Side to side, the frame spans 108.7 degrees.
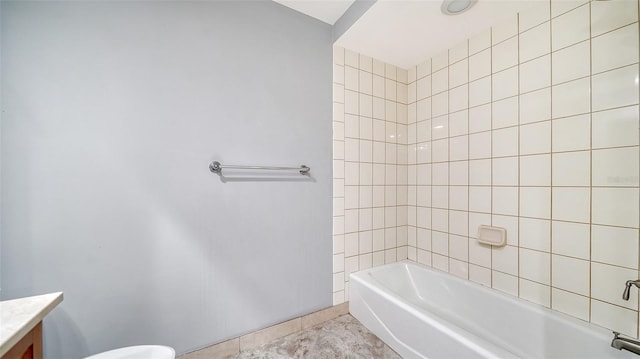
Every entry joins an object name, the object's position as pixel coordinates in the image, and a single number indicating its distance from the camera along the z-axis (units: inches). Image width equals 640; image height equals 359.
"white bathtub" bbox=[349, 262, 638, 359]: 40.9
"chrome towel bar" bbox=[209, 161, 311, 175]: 48.4
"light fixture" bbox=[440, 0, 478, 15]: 49.5
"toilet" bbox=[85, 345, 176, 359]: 34.2
